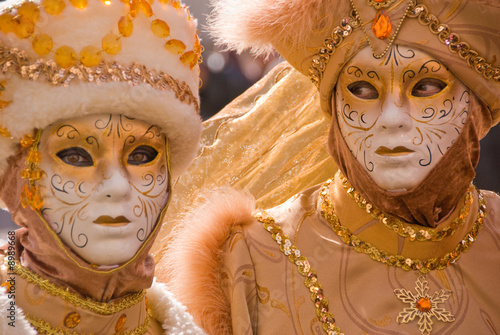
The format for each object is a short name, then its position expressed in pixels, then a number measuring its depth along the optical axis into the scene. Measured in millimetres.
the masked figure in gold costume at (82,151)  2831
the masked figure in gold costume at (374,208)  2948
